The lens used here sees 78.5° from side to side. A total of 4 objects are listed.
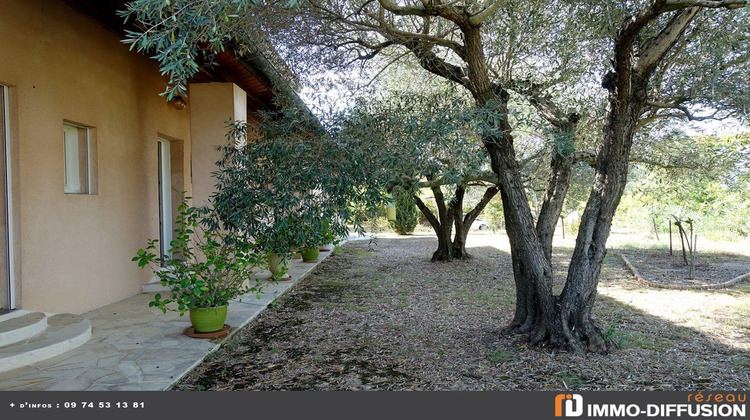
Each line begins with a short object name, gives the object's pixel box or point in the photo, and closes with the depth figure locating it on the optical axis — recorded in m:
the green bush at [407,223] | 19.79
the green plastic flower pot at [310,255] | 11.15
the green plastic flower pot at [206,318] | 4.72
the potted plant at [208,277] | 4.43
